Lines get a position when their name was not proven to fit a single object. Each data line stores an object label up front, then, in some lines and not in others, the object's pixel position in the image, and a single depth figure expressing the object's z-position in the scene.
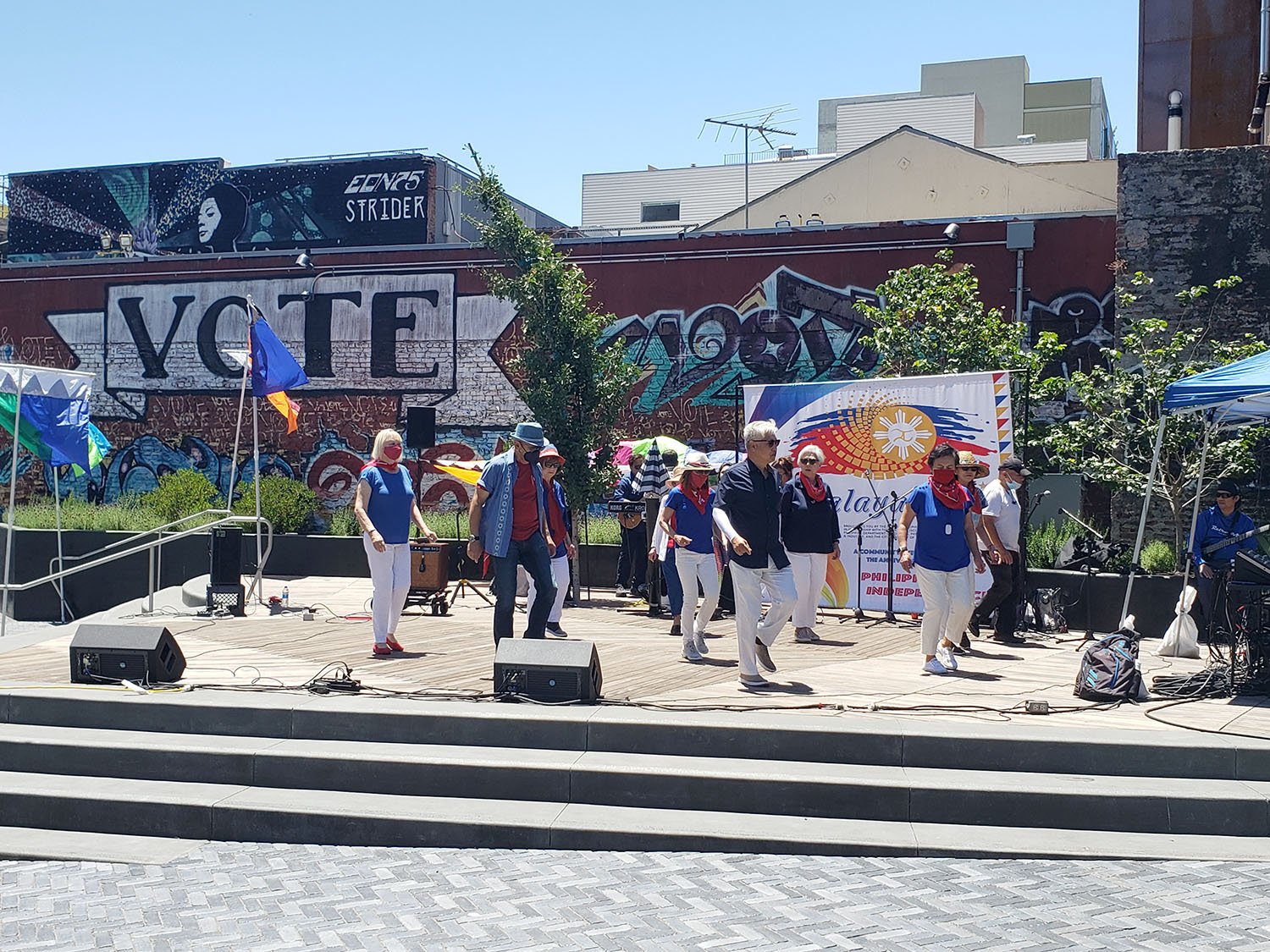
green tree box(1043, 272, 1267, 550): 14.70
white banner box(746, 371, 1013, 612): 13.09
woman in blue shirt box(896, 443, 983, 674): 9.59
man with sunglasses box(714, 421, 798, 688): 8.89
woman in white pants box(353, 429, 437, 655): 10.02
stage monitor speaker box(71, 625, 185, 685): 9.03
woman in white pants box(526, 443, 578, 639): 10.88
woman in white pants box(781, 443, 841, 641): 11.29
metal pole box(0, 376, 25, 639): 11.94
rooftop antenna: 35.25
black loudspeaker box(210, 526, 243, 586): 13.20
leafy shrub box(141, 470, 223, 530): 21.30
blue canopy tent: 9.65
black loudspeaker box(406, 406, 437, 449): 18.38
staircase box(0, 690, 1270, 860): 6.86
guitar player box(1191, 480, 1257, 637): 10.86
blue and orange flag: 15.69
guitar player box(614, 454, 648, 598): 15.46
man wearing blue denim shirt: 9.72
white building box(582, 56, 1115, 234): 41.84
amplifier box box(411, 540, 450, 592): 14.14
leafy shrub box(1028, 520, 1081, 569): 14.41
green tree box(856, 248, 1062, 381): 17.27
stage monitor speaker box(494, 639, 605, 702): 8.41
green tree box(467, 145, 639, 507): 16.97
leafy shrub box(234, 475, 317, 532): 21.12
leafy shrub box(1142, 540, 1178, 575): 13.76
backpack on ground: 8.84
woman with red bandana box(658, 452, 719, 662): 10.40
